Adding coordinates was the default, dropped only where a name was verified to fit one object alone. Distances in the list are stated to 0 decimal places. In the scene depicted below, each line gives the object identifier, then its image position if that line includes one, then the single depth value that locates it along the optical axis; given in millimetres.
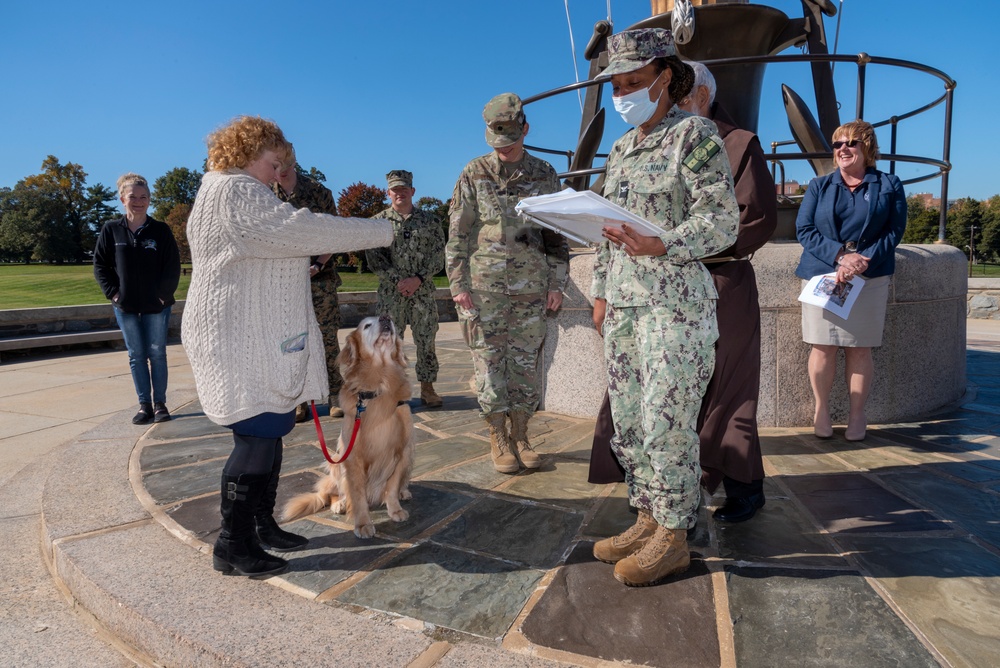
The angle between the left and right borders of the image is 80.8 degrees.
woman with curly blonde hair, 2197
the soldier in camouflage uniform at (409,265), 5887
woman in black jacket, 5202
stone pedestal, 4270
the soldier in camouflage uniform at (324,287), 4863
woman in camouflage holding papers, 2186
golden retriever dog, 3082
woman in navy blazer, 3830
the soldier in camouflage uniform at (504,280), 3777
